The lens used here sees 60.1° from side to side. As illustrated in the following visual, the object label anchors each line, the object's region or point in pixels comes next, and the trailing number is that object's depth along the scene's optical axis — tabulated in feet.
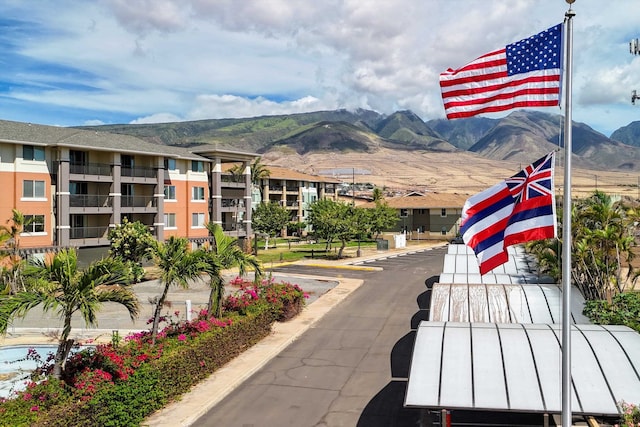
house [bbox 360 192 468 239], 278.46
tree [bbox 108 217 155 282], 136.87
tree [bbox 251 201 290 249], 224.94
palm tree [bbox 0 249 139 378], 42.09
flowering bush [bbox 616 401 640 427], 36.11
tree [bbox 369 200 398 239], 208.95
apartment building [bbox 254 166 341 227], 303.03
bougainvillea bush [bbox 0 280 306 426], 42.09
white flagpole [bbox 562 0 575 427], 30.13
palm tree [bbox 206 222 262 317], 70.90
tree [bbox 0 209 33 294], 104.34
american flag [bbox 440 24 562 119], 32.89
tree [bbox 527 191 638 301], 82.89
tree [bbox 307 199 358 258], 188.03
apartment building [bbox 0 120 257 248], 145.59
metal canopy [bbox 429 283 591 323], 69.00
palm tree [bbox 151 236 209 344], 62.13
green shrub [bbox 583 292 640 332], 64.13
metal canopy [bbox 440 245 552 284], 91.30
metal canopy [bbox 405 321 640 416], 40.23
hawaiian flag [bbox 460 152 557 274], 34.01
